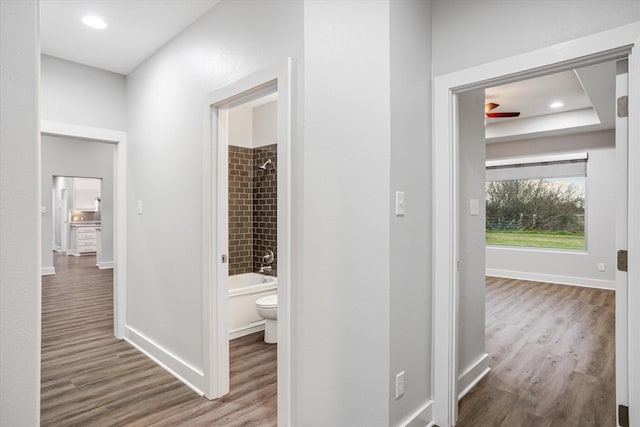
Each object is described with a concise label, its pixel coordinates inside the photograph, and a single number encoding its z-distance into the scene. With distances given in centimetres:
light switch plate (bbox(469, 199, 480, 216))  264
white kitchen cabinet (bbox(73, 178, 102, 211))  1094
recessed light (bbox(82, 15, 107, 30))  261
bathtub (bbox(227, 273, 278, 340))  365
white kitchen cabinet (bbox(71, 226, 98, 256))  1045
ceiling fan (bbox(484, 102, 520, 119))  479
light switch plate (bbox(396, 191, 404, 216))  188
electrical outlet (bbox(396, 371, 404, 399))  188
